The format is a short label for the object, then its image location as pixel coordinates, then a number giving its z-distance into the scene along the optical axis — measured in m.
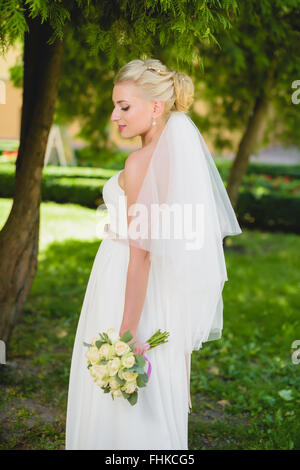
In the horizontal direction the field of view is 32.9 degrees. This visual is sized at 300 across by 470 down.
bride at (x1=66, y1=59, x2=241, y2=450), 2.15
